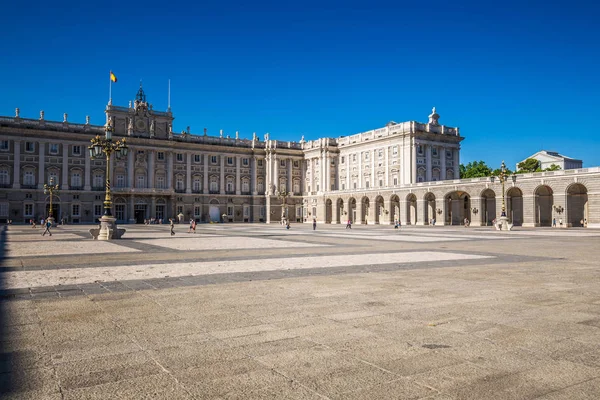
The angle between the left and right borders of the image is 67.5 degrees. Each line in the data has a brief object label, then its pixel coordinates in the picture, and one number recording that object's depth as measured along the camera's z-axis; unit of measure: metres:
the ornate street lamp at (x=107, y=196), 27.30
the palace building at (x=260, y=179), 59.51
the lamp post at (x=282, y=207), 85.62
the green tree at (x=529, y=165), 89.44
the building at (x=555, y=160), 103.62
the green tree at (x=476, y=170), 90.08
